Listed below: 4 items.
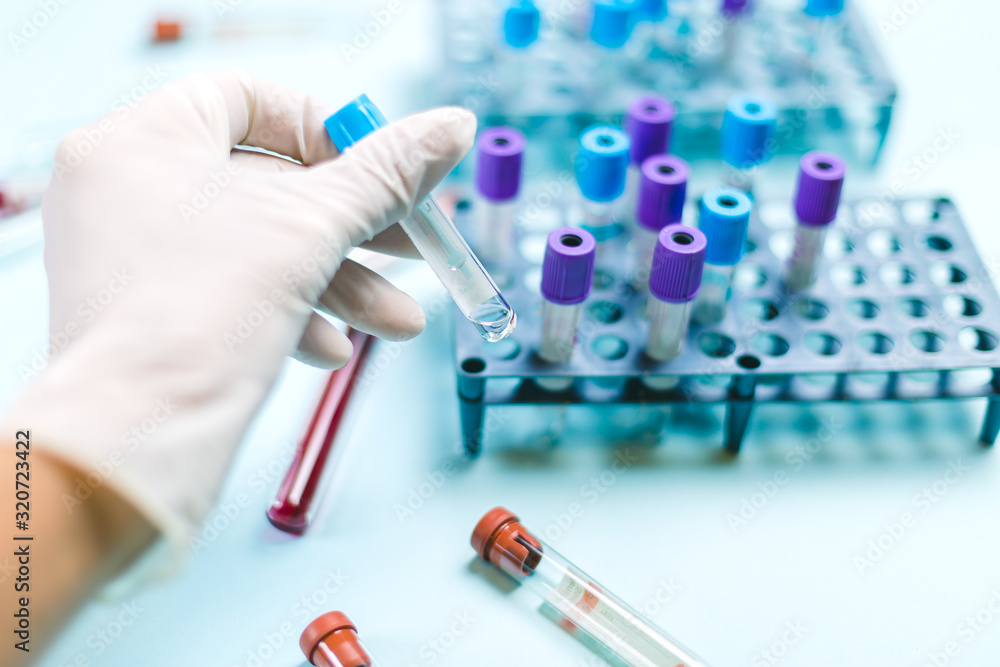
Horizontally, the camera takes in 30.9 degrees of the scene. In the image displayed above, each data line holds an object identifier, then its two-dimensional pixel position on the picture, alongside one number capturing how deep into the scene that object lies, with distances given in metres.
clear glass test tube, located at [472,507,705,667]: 0.56
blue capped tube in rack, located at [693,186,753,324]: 0.59
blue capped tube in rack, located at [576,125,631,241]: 0.60
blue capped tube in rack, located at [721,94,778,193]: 0.62
